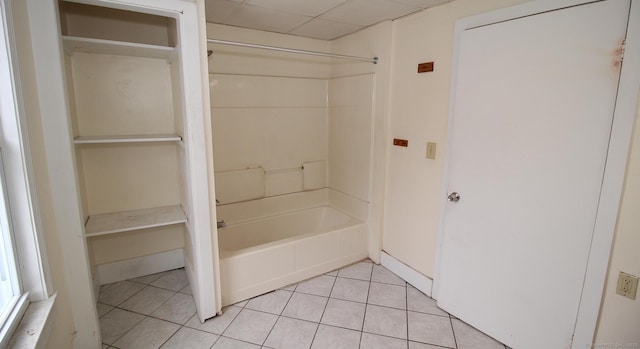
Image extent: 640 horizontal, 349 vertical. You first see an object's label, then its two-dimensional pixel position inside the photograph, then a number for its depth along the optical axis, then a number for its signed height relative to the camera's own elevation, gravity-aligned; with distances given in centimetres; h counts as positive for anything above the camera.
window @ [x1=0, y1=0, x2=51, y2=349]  118 -33
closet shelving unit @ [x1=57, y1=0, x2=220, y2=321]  182 -10
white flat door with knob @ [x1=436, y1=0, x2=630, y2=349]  144 -20
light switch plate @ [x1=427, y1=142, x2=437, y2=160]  223 -17
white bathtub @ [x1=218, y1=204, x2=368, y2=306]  226 -106
